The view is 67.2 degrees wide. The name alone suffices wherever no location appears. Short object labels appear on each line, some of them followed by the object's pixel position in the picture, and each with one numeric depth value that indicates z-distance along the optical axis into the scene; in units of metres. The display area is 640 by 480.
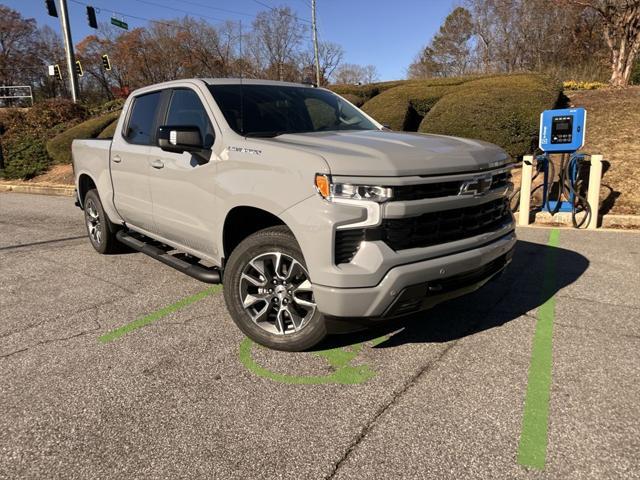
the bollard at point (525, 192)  7.24
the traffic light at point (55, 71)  28.32
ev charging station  6.99
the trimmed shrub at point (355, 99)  13.77
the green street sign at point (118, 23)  23.62
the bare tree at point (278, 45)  44.88
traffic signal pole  23.38
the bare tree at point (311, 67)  44.69
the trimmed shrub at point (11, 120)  20.00
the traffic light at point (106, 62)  26.92
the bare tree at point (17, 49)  53.74
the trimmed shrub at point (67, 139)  16.58
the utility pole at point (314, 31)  35.52
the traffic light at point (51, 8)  21.05
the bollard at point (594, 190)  6.98
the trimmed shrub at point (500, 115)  9.59
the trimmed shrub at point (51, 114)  19.94
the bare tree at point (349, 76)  61.01
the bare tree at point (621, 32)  15.20
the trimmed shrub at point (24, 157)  16.36
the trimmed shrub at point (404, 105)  11.34
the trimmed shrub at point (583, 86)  16.50
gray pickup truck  2.75
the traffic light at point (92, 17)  22.31
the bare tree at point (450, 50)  48.75
